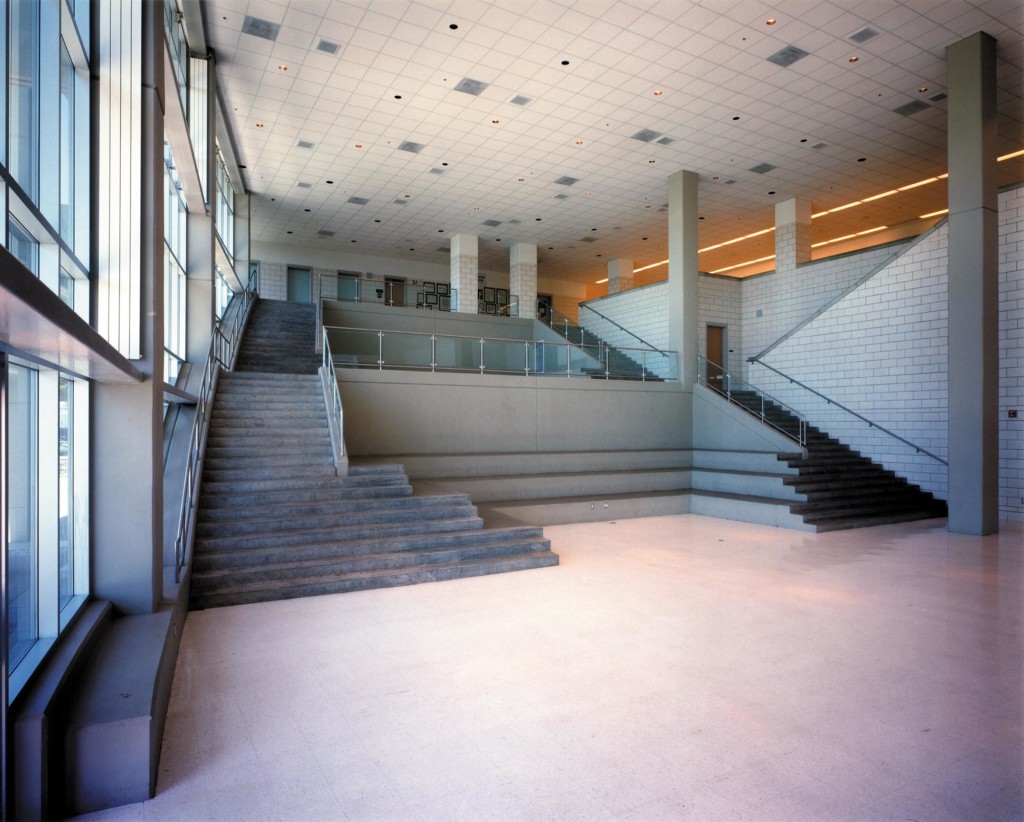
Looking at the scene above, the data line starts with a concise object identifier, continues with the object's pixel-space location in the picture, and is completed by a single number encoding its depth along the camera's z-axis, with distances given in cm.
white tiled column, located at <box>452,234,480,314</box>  2127
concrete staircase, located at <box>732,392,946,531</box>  1070
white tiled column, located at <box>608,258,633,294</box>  2455
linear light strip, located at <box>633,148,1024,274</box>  1421
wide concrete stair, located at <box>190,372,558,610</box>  658
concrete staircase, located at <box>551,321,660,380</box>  1445
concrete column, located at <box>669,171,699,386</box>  1526
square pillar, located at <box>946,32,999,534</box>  961
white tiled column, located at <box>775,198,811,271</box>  1691
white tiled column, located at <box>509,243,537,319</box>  2248
